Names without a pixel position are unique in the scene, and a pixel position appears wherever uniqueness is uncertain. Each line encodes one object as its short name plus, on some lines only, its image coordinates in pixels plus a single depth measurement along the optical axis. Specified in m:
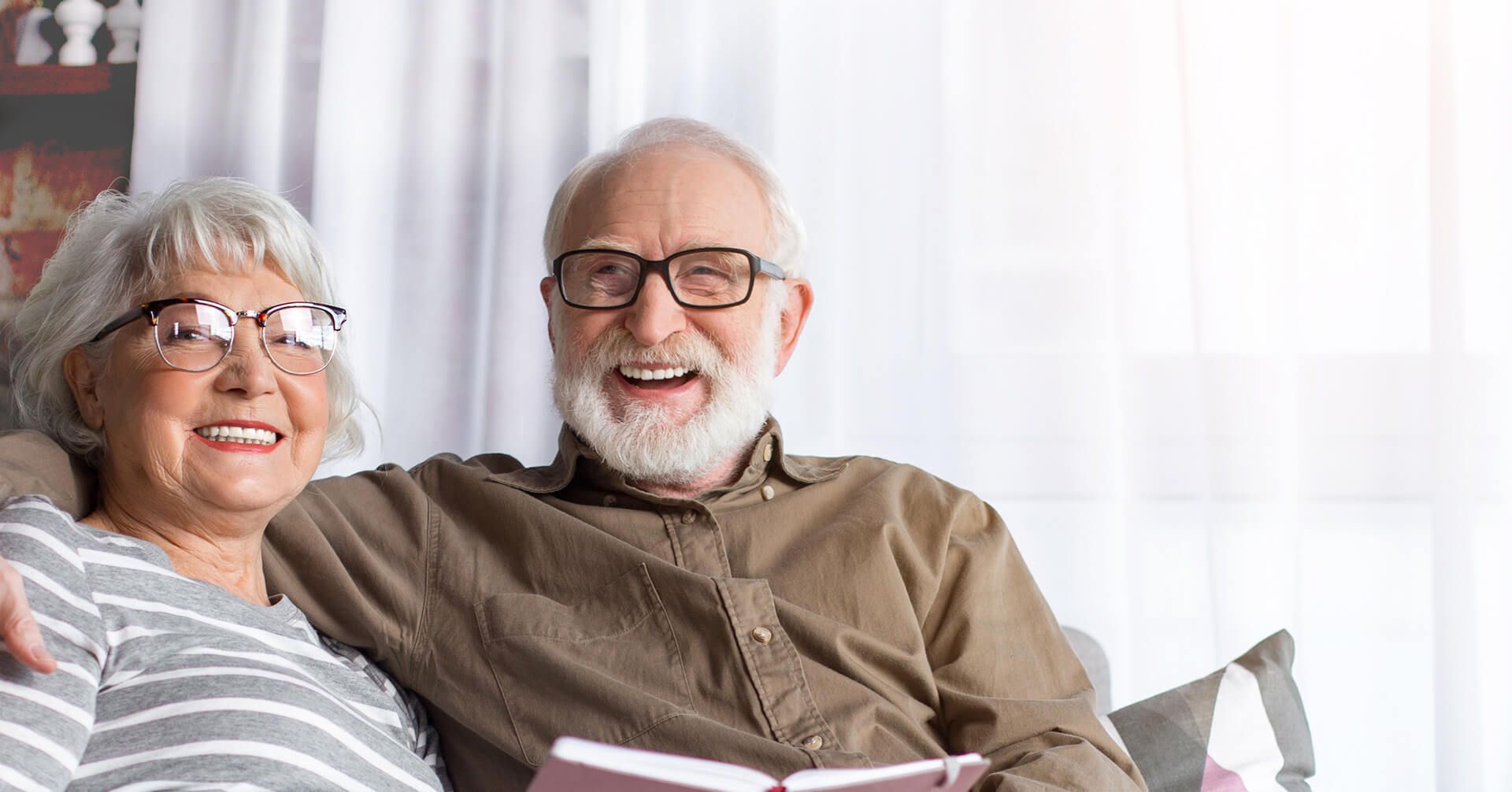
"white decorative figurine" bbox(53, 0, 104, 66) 2.53
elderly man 1.68
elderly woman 1.30
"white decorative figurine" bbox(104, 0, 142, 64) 2.58
